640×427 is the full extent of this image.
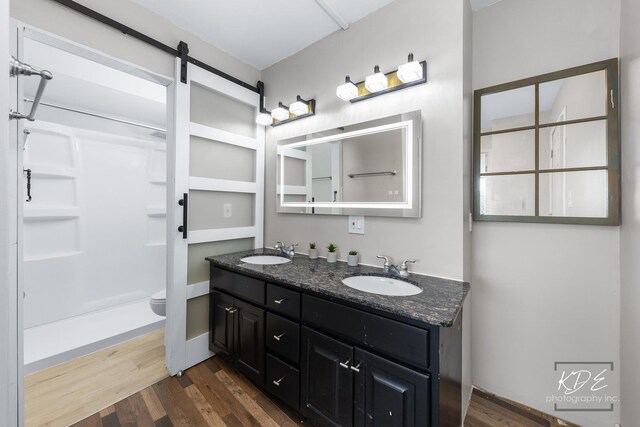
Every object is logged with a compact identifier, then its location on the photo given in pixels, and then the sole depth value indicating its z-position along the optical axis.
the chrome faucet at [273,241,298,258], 2.14
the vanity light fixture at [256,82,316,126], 2.08
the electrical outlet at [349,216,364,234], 1.82
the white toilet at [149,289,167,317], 2.25
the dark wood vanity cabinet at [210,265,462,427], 1.05
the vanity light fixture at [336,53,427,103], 1.51
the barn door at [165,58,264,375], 1.90
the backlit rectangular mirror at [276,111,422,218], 1.61
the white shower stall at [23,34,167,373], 2.27
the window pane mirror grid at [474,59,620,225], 1.36
